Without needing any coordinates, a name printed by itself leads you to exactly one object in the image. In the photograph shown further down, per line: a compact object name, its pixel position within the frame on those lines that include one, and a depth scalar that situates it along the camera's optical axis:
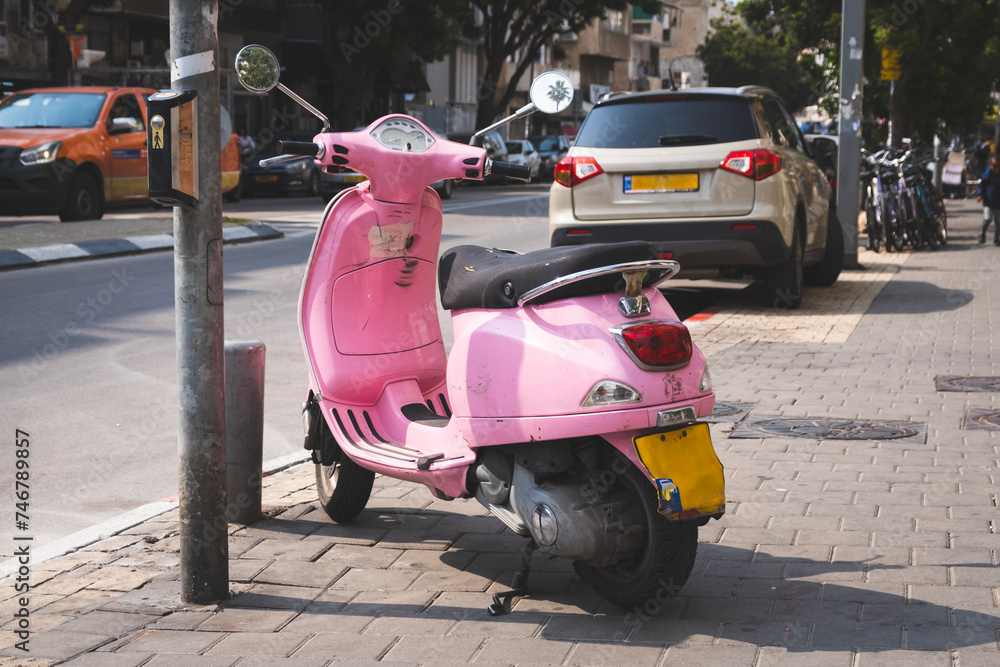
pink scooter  3.71
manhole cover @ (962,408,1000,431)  6.65
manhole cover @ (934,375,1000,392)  7.74
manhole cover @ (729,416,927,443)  6.43
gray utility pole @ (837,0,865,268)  14.02
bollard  4.94
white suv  10.30
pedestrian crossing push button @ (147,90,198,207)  3.76
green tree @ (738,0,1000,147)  22.55
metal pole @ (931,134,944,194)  29.56
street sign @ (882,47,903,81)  22.31
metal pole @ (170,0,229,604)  3.93
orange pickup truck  17.02
